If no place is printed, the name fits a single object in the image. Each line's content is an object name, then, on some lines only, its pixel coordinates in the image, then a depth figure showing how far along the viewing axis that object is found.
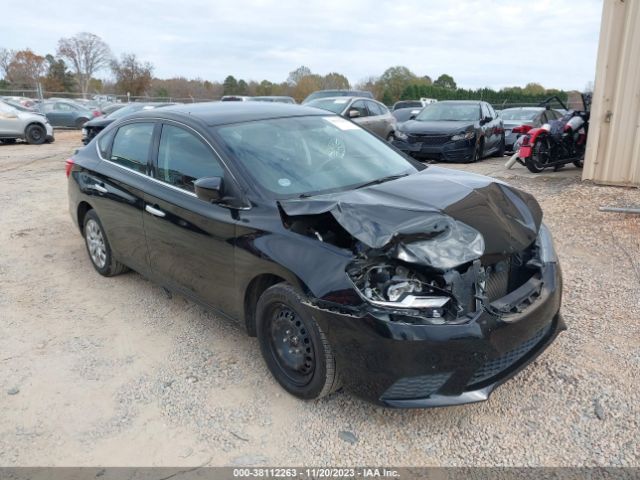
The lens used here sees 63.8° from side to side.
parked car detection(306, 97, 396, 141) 12.75
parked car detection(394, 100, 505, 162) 11.37
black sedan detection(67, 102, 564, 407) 2.58
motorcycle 9.46
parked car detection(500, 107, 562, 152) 11.36
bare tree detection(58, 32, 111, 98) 61.06
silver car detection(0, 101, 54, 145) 16.38
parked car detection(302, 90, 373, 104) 17.43
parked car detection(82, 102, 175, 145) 13.01
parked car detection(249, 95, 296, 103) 17.75
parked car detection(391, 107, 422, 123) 20.75
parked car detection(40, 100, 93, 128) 23.12
